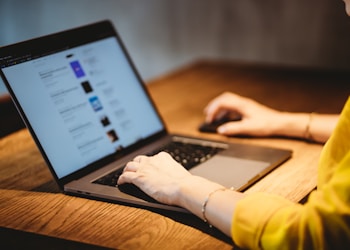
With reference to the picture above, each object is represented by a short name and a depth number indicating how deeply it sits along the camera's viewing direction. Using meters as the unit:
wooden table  0.96
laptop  1.14
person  0.85
